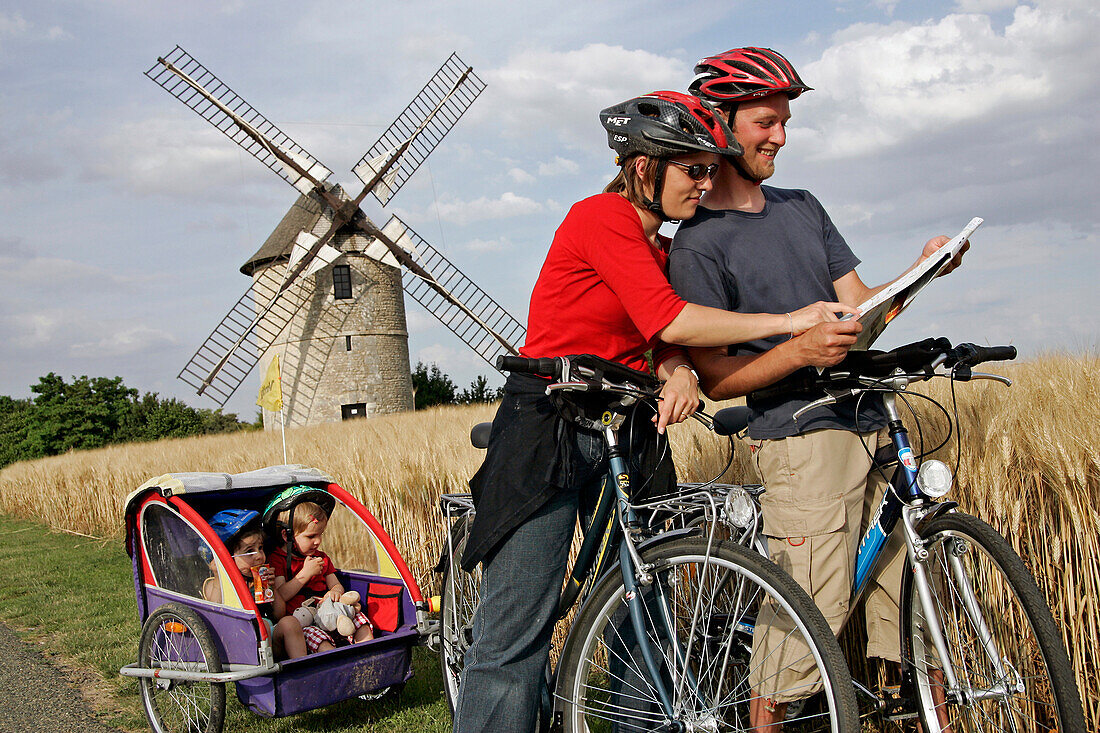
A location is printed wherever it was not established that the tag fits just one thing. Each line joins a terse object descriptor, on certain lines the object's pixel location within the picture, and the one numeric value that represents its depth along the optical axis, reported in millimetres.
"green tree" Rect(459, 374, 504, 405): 35406
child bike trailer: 3291
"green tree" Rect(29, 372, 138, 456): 34531
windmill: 24609
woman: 2188
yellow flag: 8352
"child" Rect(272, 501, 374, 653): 3990
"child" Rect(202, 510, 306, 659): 3895
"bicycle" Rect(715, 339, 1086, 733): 2049
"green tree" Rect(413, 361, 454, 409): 36312
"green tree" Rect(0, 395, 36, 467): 35656
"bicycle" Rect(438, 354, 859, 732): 2068
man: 2238
